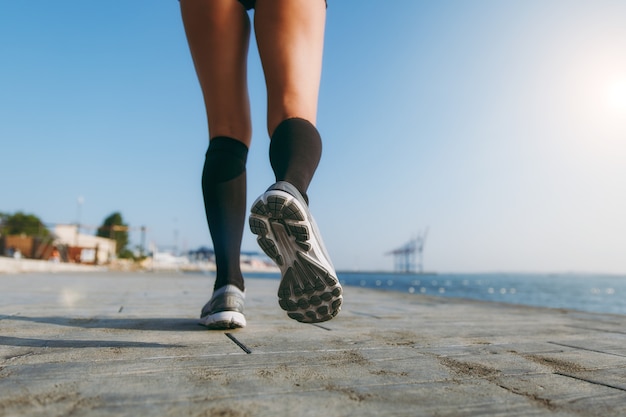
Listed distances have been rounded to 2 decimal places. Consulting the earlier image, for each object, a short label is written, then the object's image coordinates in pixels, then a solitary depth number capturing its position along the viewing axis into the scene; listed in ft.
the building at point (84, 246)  102.17
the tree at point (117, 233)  178.18
